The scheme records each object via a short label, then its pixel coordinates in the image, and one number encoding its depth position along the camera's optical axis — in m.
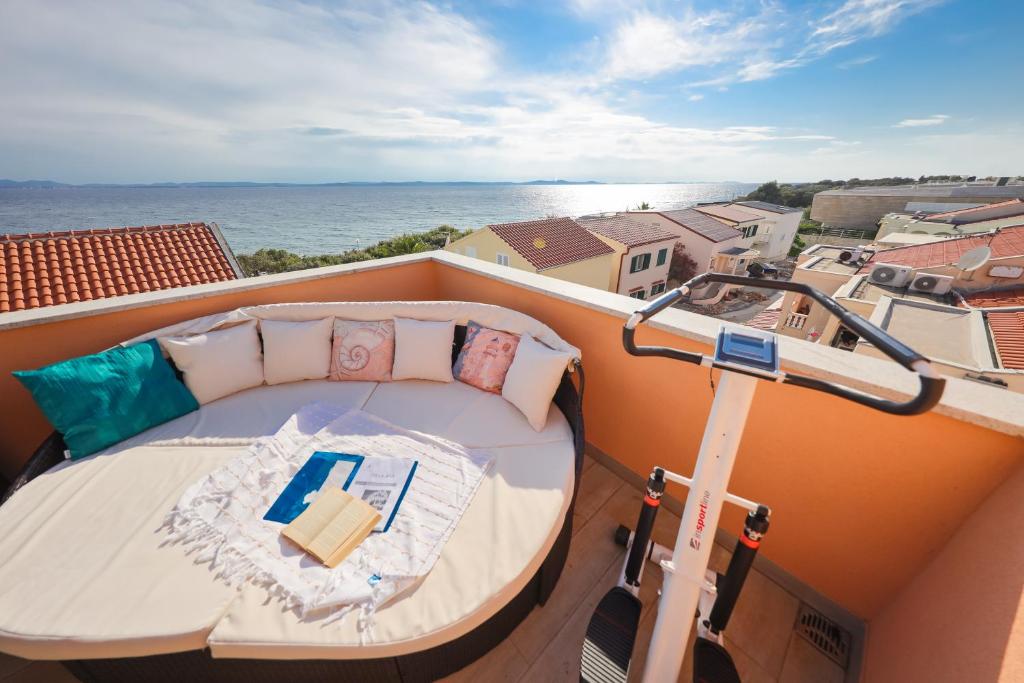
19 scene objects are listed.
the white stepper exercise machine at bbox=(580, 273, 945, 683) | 0.91
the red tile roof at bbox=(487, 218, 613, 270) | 9.54
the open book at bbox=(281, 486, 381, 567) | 1.25
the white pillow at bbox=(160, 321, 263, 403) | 2.01
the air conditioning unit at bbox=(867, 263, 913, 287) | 6.74
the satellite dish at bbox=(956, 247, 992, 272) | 6.25
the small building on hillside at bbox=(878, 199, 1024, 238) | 13.65
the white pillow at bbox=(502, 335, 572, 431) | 1.88
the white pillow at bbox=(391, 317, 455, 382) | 2.28
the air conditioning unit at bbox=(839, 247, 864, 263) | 9.77
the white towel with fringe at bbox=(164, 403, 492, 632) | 1.14
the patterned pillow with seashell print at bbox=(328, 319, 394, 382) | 2.29
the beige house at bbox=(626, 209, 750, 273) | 15.25
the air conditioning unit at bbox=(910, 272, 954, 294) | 6.56
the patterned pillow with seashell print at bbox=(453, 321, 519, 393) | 2.16
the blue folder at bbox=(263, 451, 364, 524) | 1.40
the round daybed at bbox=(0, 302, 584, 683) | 1.04
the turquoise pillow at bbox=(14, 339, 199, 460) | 1.63
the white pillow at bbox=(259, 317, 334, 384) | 2.23
